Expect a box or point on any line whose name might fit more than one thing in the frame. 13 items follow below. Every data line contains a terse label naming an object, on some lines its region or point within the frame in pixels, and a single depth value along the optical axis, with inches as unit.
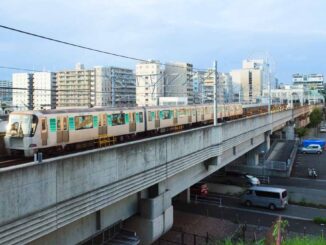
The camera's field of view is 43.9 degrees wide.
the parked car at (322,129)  4363.9
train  714.2
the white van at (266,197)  1222.6
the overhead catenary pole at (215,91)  1039.5
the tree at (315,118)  4023.1
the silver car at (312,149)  2583.7
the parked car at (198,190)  1352.1
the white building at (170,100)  2227.0
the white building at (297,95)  5147.6
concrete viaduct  404.8
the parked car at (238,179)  1606.8
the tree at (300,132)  3289.9
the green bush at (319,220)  1065.5
